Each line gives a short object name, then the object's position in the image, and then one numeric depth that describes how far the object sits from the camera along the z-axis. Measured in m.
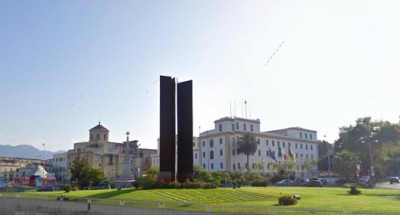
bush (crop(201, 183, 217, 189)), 38.45
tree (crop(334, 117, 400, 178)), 85.98
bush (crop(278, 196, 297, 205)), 27.14
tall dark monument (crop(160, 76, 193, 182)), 40.06
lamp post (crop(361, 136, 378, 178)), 86.16
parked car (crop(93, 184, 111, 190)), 49.81
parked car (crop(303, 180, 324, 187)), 62.29
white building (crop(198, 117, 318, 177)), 94.56
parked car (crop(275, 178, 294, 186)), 63.16
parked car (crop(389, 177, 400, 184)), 78.25
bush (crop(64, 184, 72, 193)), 40.90
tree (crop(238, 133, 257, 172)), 90.12
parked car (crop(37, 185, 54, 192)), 49.02
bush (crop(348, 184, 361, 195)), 39.93
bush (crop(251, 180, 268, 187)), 55.47
